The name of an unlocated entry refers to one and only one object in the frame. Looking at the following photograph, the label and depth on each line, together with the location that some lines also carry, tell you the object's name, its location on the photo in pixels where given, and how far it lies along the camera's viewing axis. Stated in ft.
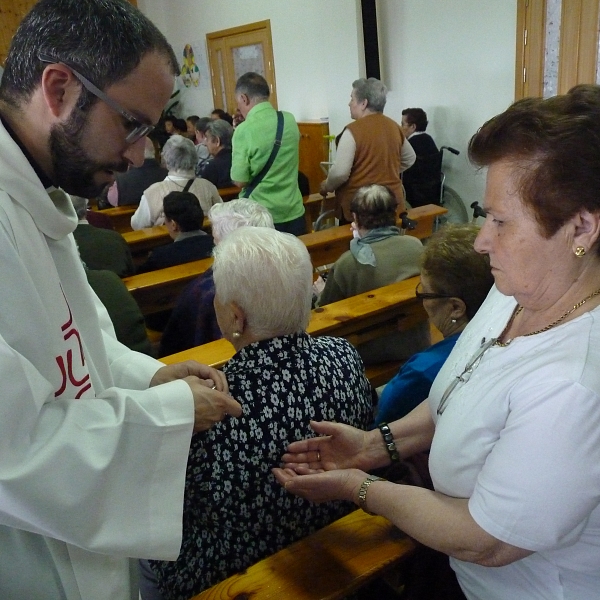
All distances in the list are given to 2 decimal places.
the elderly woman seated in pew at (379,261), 8.41
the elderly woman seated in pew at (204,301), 7.70
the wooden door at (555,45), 14.49
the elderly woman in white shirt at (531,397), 2.78
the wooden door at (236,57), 25.75
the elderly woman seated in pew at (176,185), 12.67
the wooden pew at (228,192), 16.55
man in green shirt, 12.20
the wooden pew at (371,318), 7.04
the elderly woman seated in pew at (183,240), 10.03
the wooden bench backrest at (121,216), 15.52
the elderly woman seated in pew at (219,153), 15.99
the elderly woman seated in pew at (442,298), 5.16
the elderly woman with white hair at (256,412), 4.19
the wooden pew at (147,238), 12.30
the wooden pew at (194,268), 9.27
